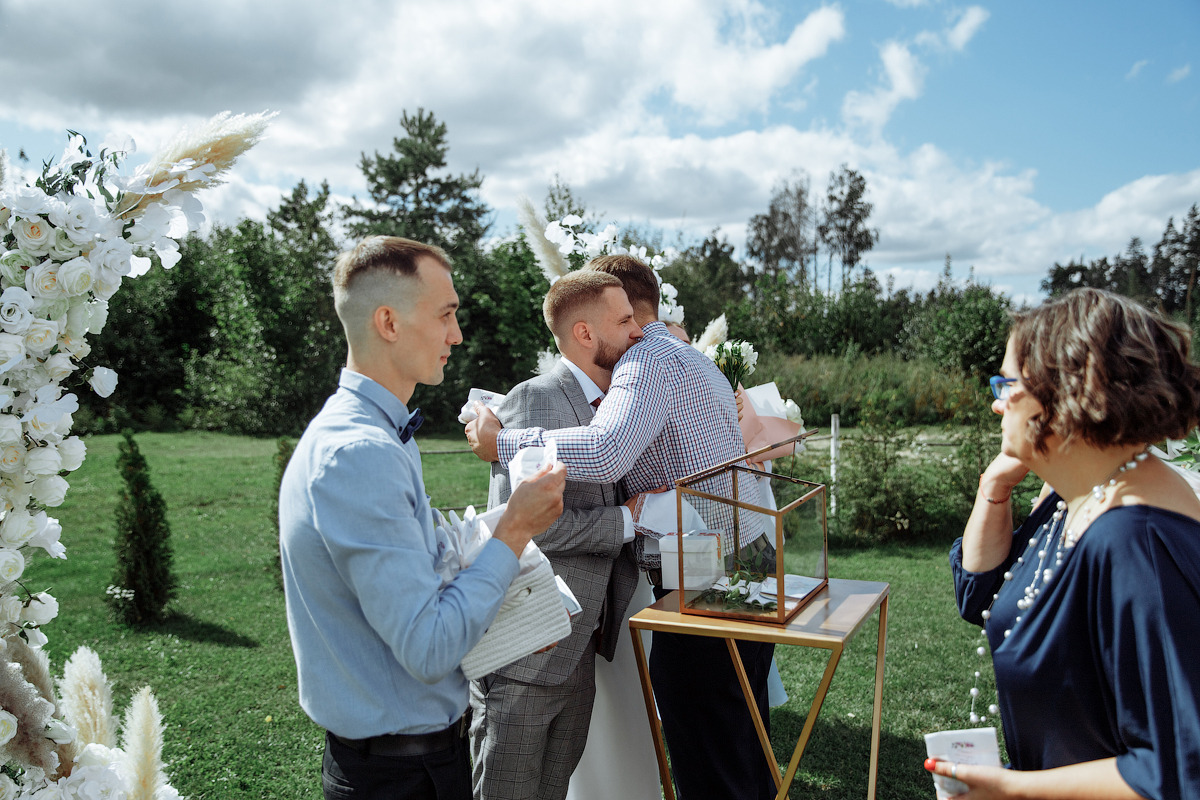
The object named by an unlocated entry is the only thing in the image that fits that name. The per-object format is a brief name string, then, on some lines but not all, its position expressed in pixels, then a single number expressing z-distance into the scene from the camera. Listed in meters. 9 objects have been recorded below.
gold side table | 2.39
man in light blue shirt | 1.61
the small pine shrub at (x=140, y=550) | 6.34
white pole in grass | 9.36
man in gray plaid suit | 2.77
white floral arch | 2.00
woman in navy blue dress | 1.50
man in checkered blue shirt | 2.65
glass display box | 2.55
